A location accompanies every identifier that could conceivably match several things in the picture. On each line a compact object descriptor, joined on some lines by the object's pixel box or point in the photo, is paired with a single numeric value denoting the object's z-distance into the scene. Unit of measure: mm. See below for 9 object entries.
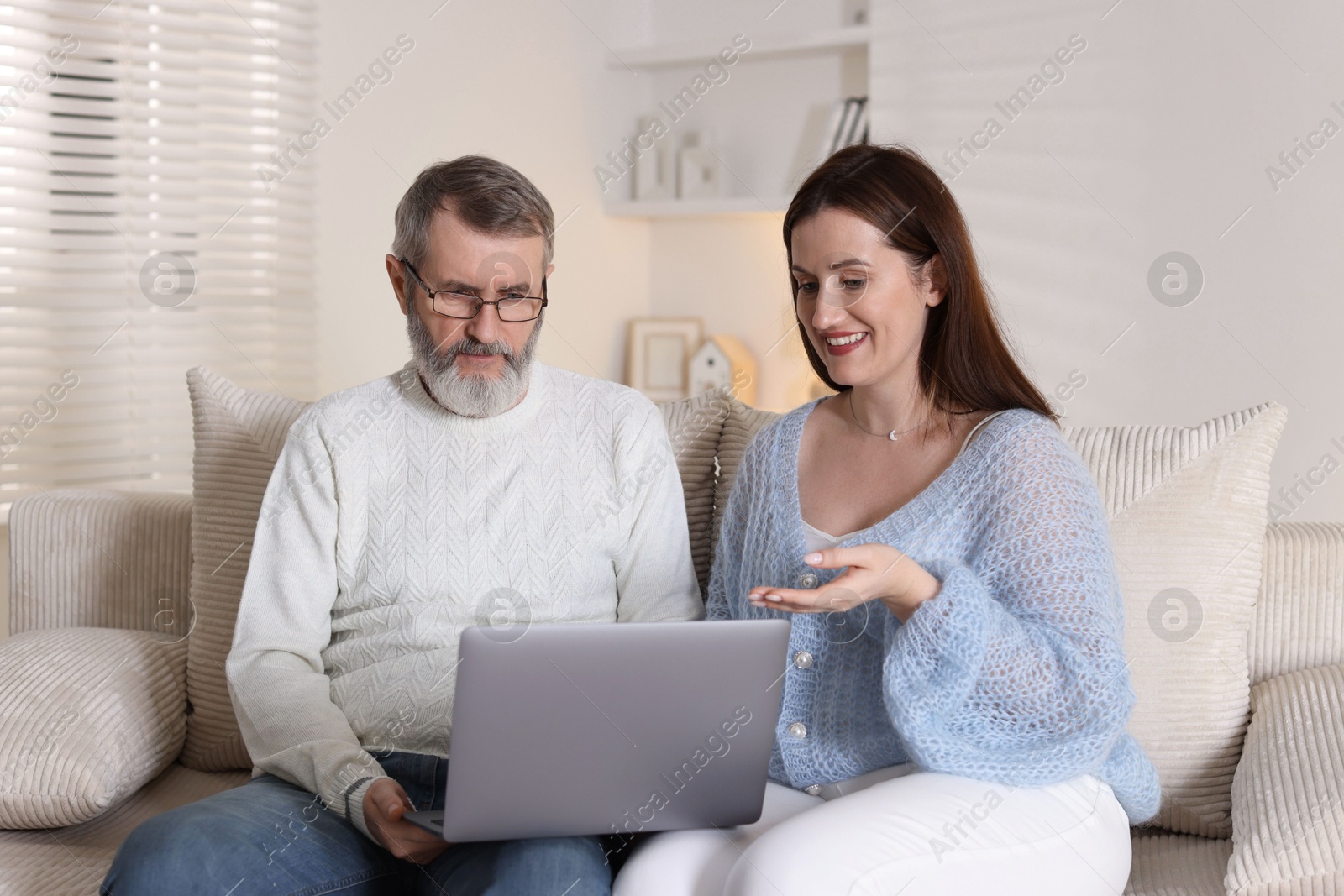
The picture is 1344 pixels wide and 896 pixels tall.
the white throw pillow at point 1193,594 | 1500
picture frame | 3697
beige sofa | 1368
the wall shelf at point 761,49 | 3299
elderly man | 1452
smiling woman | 1157
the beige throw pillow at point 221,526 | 1729
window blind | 2432
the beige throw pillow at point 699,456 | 1777
